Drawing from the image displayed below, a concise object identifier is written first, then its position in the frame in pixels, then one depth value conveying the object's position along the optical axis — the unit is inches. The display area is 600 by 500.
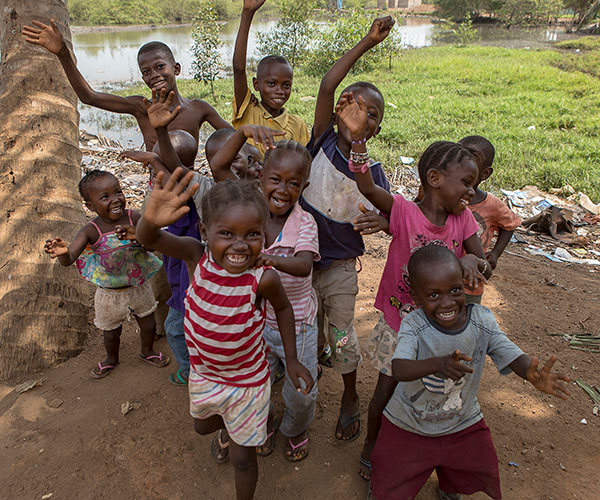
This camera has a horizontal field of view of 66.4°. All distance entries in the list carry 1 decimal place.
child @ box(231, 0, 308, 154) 108.0
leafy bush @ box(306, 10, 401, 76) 600.7
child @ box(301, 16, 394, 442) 87.1
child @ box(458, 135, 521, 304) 99.9
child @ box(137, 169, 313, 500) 64.1
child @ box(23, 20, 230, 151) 110.4
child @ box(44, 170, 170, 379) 99.9
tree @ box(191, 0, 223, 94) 504.1
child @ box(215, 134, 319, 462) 77.9
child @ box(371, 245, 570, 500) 68.4
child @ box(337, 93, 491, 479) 76.4
